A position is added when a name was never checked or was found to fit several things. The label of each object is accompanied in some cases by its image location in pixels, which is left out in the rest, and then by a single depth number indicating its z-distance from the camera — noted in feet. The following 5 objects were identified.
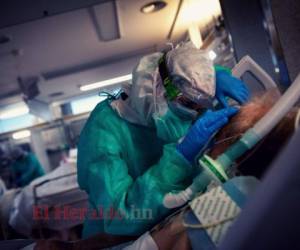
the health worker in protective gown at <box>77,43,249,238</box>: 3.15
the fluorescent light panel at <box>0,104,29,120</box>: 20.40
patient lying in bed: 2.39
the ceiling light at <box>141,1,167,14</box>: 9.05
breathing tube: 1.99
